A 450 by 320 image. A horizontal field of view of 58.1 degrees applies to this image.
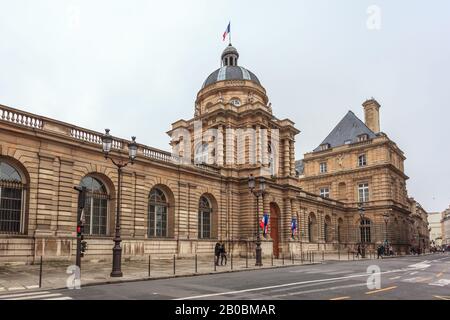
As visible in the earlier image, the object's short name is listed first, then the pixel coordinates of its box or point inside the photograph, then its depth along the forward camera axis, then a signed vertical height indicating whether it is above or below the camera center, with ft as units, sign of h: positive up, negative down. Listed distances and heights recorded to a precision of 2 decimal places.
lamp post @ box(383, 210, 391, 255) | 172.51 -2.29
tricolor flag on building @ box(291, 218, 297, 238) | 129.85 -3.06
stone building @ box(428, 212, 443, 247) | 577.51 -13.11
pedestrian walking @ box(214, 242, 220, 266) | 83.05 -7.06
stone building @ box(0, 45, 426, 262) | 71.67 +8.19
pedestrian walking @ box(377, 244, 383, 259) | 148.10 -12.94
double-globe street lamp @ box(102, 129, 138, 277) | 57.67 -4.26
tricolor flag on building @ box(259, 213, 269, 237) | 115.14 -1.83
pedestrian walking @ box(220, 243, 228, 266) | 85.17 -7.45
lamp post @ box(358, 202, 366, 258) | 189.96 -8.39
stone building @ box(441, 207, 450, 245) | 508.53 -14.20
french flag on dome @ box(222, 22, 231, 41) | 149.48 +68.03
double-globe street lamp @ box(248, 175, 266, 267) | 85.46 +5.62
